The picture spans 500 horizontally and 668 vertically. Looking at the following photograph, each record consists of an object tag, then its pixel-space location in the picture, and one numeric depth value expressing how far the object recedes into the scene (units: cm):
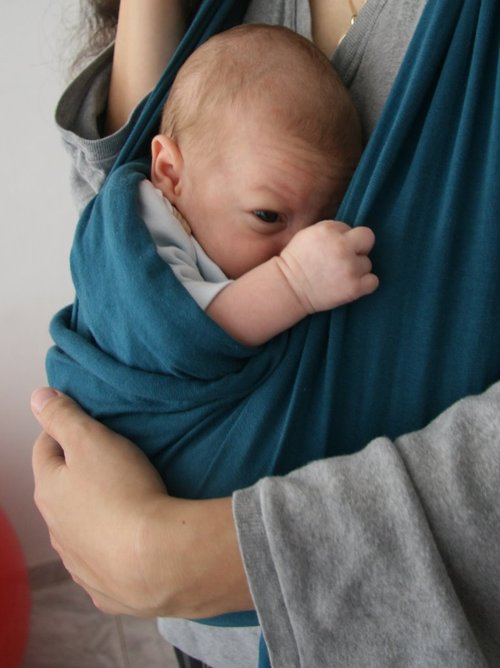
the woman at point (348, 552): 48
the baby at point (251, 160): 73
